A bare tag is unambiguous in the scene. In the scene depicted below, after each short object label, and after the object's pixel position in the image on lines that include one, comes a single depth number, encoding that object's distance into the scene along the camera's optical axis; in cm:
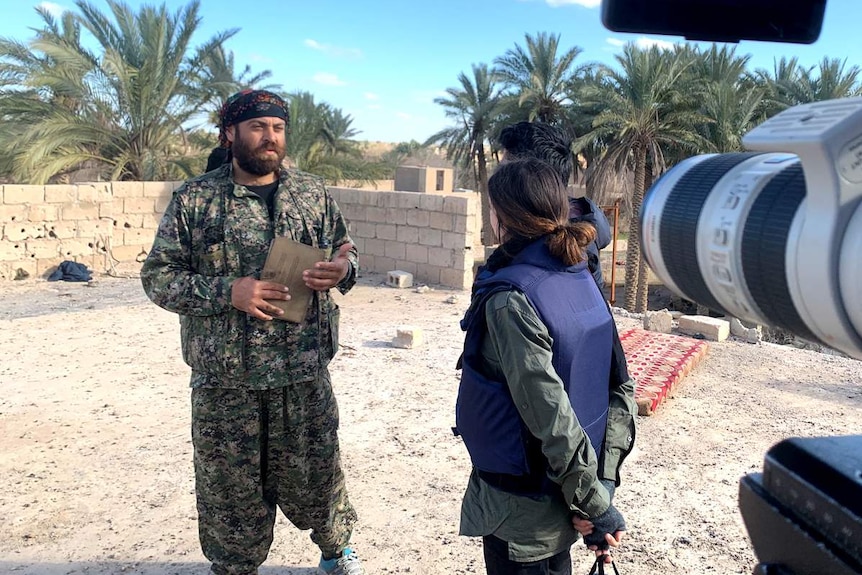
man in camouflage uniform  232
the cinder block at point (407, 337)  618
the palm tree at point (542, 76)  1745
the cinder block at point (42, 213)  981
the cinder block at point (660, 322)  691
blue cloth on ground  974
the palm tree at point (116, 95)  1167
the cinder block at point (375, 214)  1055
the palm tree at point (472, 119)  1920
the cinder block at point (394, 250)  1035
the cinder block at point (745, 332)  667
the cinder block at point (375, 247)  1064
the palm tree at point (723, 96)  1457
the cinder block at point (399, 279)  965
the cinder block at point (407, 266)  1023
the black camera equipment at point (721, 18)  120
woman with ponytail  164
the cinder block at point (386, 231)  1044
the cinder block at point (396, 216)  1027
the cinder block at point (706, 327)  652
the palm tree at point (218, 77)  1347
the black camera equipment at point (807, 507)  93
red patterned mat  458
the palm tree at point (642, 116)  1460
